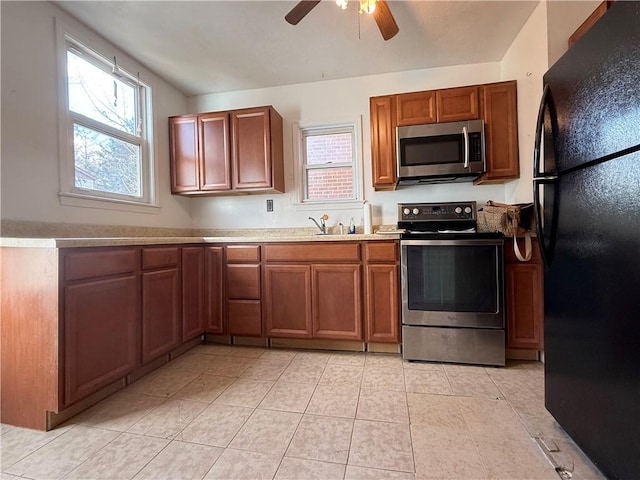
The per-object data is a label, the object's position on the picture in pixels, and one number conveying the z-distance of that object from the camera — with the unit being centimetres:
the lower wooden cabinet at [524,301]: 204
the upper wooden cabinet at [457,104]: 244
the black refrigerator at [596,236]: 89
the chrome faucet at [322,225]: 284
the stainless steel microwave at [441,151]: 238
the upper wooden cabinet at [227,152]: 276
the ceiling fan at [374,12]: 158
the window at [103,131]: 205
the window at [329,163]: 297
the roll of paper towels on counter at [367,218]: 277
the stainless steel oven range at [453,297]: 204
